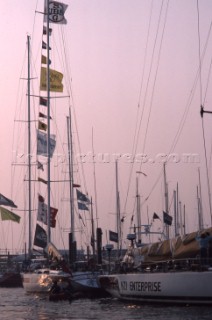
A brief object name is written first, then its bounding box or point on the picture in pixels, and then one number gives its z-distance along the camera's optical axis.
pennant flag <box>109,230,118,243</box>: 62.41
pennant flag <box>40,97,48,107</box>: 58.94
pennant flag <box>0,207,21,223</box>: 56.62
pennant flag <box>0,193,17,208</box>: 57.19
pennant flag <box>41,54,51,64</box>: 58.72
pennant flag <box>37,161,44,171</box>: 63.31
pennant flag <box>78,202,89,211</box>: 69.88
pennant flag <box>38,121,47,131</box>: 59.14
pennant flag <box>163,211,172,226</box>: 63.12
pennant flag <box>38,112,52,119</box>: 58.83
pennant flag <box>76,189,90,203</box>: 69.68
